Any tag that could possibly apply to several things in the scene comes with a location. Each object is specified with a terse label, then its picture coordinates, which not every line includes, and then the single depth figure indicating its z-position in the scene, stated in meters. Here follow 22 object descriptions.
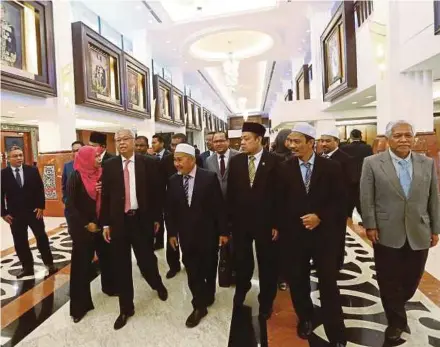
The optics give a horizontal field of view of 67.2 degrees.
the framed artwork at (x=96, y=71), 8.16
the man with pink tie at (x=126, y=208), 2.75
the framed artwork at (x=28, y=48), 5.96
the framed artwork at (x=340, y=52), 7.88
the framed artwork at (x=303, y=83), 14.21
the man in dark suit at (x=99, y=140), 3.38
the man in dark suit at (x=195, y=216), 2.72
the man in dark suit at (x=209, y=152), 4.73
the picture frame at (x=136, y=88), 10.98
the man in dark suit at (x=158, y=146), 4.83
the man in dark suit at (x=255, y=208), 2.61
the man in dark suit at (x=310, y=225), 2.24
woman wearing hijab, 2.81
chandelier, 15.32
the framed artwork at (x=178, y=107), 16.66
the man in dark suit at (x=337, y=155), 3.43
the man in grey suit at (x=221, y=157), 3.69
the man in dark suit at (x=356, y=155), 3.49
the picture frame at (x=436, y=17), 4.49
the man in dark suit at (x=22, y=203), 3.72
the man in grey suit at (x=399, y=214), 2.24
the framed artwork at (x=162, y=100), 14.04
